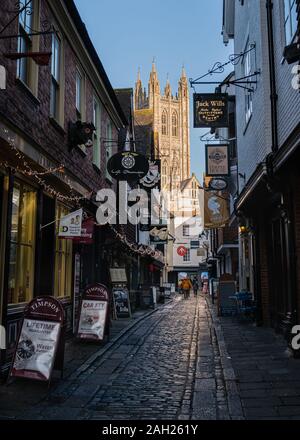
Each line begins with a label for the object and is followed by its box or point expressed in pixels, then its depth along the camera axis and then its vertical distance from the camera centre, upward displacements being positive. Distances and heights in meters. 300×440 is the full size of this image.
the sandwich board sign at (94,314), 10.74 -0.62
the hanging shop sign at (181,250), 60.03 +4.20
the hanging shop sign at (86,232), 11.69 +1.25
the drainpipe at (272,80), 10.34 +4.17
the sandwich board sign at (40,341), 7.16 -0.80
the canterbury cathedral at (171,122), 106.81 +35.81
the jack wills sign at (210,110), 14.23 +4.92
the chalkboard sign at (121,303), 17.58 -0.62
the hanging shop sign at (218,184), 20.41 +4.07
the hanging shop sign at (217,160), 18.80 +4.64
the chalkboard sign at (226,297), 17.55 -0.43
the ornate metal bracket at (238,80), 12.08 +5.42
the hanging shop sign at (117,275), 17.39 +0.35
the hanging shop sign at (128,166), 14.91 +3.54
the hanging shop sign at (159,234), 31.61 +3.18
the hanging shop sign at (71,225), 10.10 +1.20
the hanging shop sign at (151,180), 23.59 +4.86
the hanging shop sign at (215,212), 23.03 +3.37
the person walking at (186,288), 36.45 -0.22
